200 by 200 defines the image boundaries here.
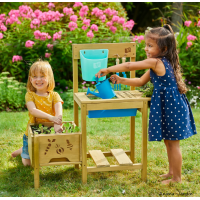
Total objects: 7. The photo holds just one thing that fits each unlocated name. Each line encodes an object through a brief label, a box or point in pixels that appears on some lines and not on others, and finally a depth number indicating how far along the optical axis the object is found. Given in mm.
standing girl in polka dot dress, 2512
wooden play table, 2516
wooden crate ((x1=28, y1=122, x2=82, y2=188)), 2492
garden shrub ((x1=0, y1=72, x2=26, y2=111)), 5008
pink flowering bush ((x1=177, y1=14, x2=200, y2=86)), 5488
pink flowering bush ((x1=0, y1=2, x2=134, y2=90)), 5250
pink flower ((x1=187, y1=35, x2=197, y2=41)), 5414
